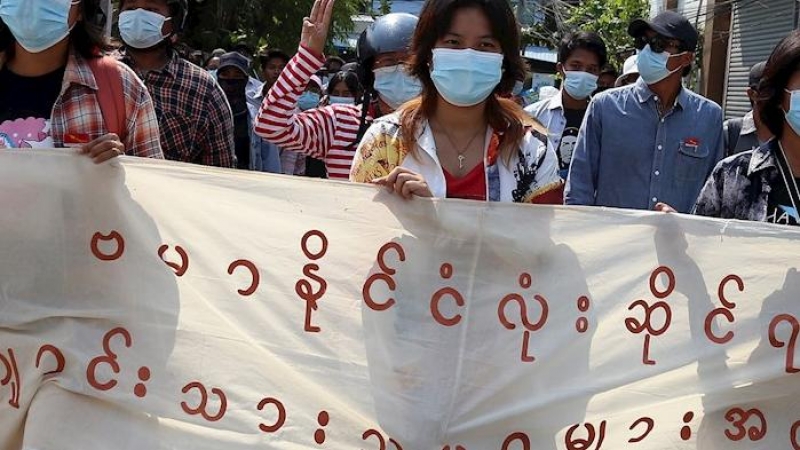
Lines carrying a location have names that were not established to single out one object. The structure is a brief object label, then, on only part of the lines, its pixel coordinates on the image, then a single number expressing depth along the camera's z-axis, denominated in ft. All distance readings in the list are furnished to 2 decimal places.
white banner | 10.43
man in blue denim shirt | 16.49
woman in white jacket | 10.91
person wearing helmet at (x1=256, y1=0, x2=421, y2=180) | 13.93
